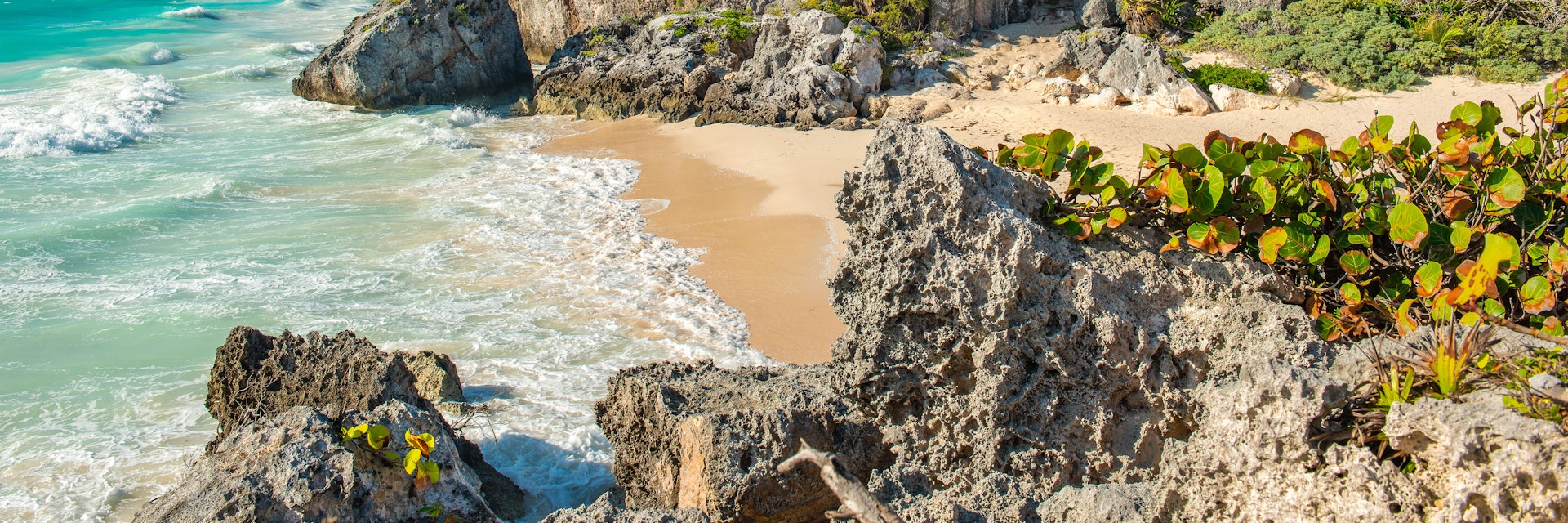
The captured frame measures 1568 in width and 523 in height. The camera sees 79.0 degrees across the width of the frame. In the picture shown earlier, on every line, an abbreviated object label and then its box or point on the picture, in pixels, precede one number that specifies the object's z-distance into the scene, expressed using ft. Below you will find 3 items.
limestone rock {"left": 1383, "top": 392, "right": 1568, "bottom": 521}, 6.20
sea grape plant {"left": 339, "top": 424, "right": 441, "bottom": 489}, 11.00
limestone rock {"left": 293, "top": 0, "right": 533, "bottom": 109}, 59.67
